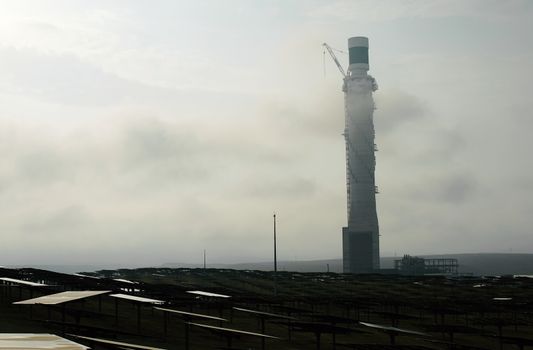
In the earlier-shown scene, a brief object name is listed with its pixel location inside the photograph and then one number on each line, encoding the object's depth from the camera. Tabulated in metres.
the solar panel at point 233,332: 46.66
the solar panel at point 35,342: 29.78
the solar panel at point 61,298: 48.84
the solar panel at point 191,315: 54.11
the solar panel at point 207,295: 78.21
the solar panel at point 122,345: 34.47
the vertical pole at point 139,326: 66.87
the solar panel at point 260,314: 58.42
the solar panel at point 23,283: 67.47
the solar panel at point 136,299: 62.19
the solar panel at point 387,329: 53.16
